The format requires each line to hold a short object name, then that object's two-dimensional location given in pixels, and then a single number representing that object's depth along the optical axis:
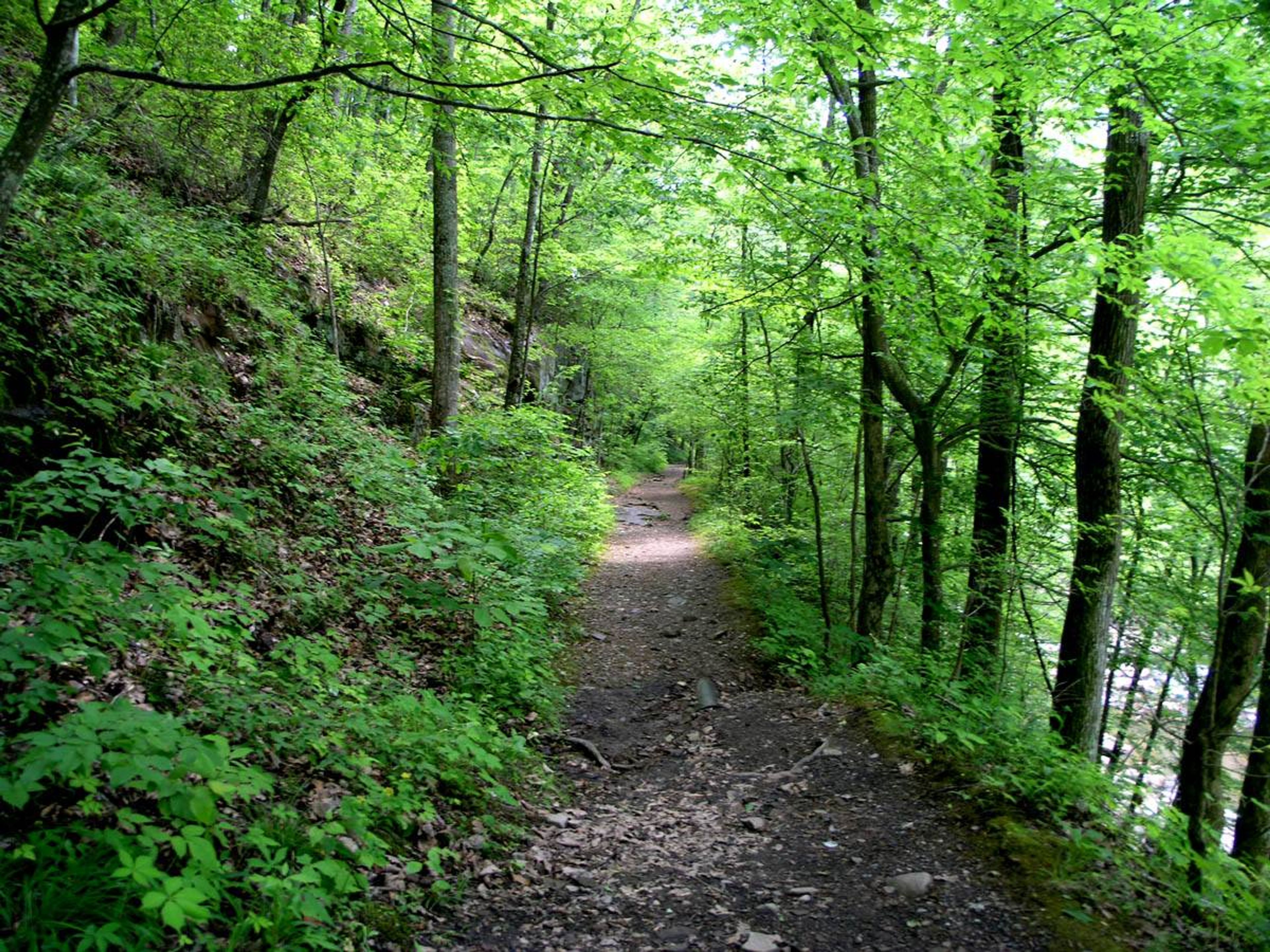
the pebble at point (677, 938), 3.58
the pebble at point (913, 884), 3.97
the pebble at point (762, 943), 3.56
